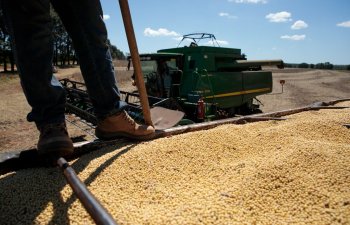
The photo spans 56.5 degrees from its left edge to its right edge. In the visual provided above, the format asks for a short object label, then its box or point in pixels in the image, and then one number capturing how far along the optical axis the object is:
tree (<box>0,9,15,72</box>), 38.84
